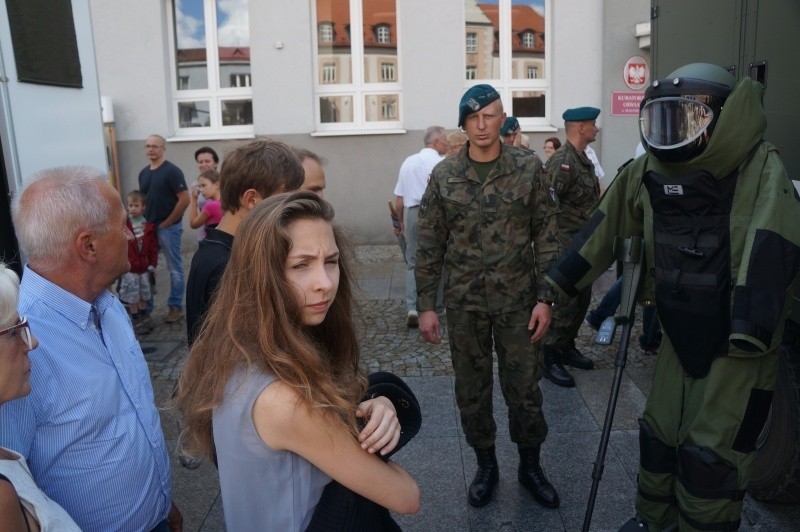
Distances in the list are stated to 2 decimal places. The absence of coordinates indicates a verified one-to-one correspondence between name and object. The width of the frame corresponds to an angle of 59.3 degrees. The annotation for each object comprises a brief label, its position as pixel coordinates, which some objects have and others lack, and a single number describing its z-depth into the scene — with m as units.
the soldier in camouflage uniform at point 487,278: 3.55
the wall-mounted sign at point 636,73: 9.62
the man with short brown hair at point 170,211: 7.50
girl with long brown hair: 1.42
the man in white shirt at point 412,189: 7.08
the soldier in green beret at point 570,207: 5.19
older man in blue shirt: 1.75
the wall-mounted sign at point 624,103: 9.30
